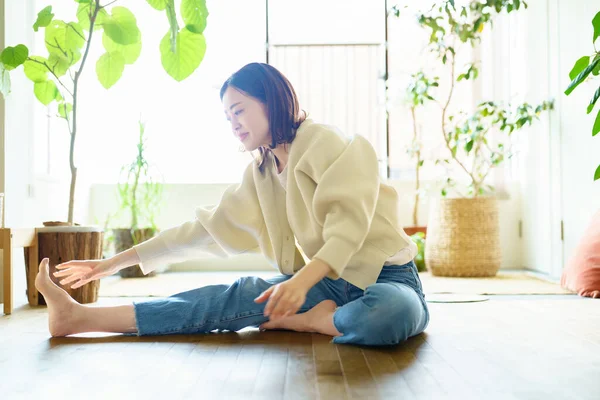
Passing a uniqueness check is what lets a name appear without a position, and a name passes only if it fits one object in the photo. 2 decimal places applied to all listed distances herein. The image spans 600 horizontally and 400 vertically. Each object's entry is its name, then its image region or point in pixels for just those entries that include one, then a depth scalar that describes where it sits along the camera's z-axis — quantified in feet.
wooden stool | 7.66
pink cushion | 8.89
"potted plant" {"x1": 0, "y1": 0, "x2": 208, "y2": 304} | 8.25
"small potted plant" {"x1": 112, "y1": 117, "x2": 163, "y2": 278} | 13.15
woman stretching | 5.14
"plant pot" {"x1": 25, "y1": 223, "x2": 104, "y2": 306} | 8.24
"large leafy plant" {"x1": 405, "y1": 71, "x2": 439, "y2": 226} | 13.44
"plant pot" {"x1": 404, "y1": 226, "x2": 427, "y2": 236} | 14.39
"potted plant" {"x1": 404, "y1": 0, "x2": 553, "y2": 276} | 12.63
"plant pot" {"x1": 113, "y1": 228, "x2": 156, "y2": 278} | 13.15
